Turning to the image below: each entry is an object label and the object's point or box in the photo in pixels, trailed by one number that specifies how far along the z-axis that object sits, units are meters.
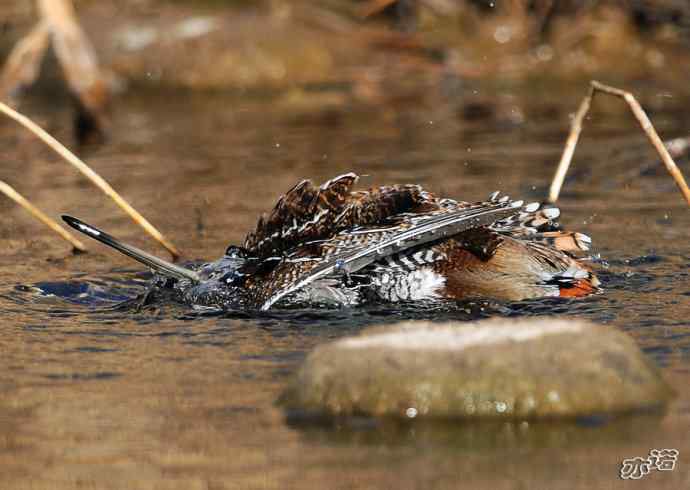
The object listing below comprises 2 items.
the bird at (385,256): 12.26
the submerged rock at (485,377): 8.88
